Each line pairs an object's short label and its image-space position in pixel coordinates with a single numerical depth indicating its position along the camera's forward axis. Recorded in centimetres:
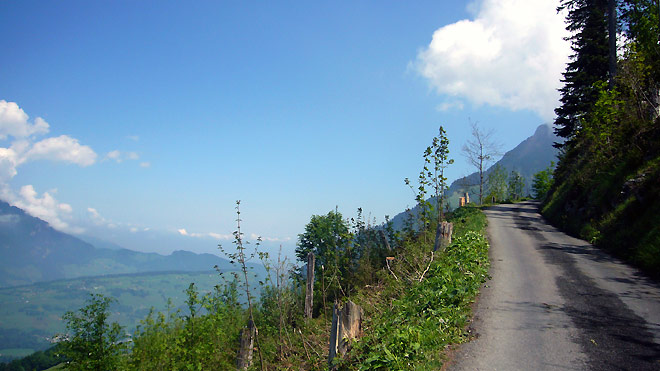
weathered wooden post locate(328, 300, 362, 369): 541
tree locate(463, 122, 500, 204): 4441
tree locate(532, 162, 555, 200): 5483
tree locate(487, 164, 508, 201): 6236
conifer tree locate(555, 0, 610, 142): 2959
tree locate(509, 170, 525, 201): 6694
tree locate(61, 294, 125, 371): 1455
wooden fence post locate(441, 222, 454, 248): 1113
